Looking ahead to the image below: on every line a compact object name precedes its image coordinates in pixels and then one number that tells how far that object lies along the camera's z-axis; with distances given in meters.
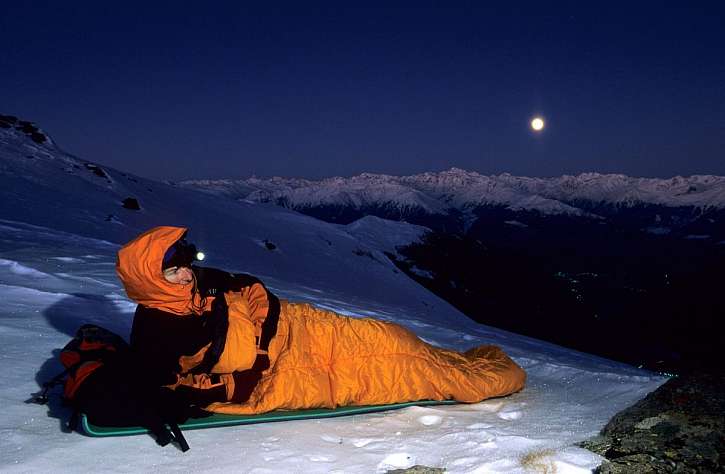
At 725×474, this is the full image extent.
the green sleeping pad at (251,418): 3.16
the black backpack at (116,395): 3.10
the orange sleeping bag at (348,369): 3.80
